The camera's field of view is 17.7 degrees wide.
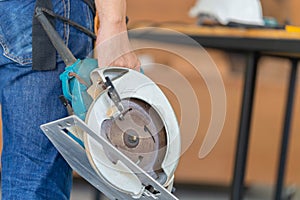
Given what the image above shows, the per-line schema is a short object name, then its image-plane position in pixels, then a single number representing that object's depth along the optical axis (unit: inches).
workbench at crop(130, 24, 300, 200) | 105.1
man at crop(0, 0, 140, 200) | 68.7
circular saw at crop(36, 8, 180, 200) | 63.7
